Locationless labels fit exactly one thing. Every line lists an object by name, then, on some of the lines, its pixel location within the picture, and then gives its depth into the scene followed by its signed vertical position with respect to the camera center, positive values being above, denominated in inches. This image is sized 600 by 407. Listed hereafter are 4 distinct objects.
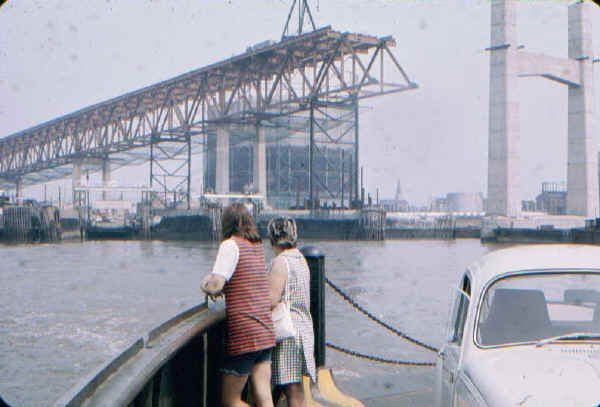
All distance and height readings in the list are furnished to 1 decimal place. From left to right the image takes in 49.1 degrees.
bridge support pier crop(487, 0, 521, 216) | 1950.1 +280.8
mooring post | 212.2 -26.7
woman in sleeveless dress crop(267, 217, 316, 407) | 163.9 -28.1
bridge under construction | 1753.2 +280.9
